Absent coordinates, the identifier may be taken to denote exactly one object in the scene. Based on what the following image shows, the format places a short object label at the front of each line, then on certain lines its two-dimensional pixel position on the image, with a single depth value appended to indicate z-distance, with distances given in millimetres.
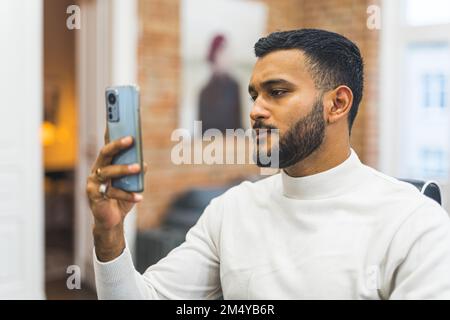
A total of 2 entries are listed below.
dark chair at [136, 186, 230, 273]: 2016
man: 609
